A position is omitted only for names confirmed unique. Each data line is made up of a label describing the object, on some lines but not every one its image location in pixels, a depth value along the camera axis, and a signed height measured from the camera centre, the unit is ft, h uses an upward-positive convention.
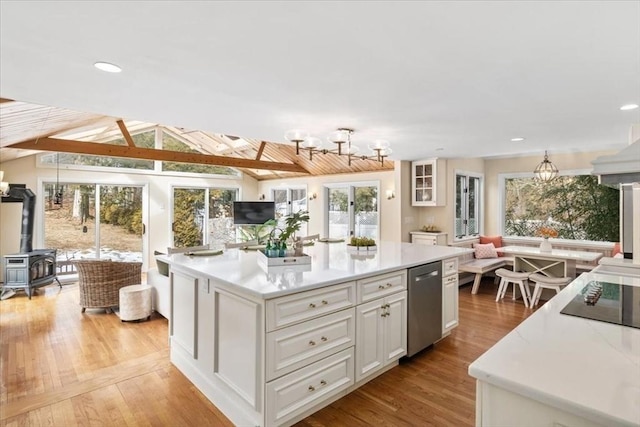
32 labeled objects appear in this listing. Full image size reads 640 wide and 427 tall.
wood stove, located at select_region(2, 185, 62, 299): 17.08 -2.65
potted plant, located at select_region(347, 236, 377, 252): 11.53 -1.10
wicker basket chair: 14.46 -3.13
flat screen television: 28.27 +0.06
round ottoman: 13.52 -3.79
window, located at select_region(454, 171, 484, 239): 21.17 +0.71
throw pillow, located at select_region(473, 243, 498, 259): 20.04 -2.26
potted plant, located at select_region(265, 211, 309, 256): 9.06 -0.63
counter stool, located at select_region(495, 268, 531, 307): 15.94 -3.38
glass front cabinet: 19.62 +1.98
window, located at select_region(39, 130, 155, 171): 21.07 +3.67
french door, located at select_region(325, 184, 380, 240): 23.91 +0.29
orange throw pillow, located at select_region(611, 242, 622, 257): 16.80 -1.80
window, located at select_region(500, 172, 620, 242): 18.90 +0.48
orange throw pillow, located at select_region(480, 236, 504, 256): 21.35 -1.72
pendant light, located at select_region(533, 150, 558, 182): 18.01 +2.49
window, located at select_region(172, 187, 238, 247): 26.66 -0.23
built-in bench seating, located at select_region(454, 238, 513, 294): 17.79 -2.82
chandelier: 11.07 +2.56
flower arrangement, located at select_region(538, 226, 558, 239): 16.66 -0.94
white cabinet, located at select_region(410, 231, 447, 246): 19.65 -1.45
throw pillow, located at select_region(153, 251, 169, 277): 13.96 -2.40
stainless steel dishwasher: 9.83 -2.93
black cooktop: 4.77 -1.48
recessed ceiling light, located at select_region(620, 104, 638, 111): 9.30 +3.16
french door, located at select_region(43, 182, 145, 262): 21.30 -0.53
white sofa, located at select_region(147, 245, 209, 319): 13.80 -3.25
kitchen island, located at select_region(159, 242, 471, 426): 6.61 -2.72
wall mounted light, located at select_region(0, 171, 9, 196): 15.08 +1.20
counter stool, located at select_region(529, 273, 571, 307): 14.97 -3.17
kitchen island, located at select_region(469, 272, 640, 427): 2.84 -1.60
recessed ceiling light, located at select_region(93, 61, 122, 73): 6.64 +3.05
